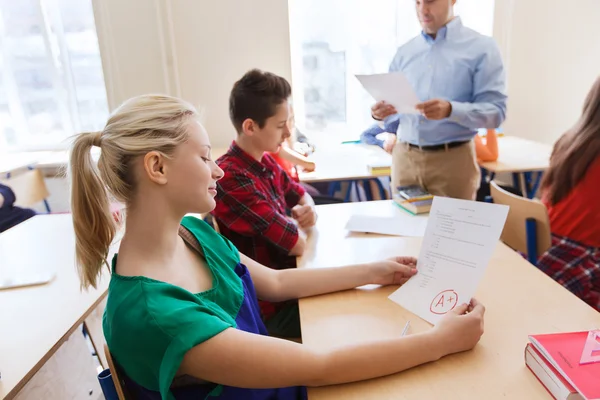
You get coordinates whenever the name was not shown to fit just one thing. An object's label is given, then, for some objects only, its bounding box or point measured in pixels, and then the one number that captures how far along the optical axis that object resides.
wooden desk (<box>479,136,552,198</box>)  2.87
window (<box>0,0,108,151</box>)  3.46
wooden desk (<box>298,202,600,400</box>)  0.76
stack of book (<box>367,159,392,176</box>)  2.90
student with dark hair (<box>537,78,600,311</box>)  1.50
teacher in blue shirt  2.05
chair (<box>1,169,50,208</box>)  3.02
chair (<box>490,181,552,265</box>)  1.55
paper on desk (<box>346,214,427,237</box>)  1.52
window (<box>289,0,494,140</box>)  3.49
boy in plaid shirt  1.39
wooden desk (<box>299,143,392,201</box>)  2.90
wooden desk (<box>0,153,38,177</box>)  2.89
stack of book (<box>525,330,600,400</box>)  0.69
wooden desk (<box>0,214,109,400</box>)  1.00
